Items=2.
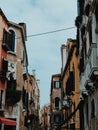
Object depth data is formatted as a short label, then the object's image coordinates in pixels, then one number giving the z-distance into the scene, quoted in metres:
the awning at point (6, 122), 25.44
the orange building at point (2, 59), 28.92
